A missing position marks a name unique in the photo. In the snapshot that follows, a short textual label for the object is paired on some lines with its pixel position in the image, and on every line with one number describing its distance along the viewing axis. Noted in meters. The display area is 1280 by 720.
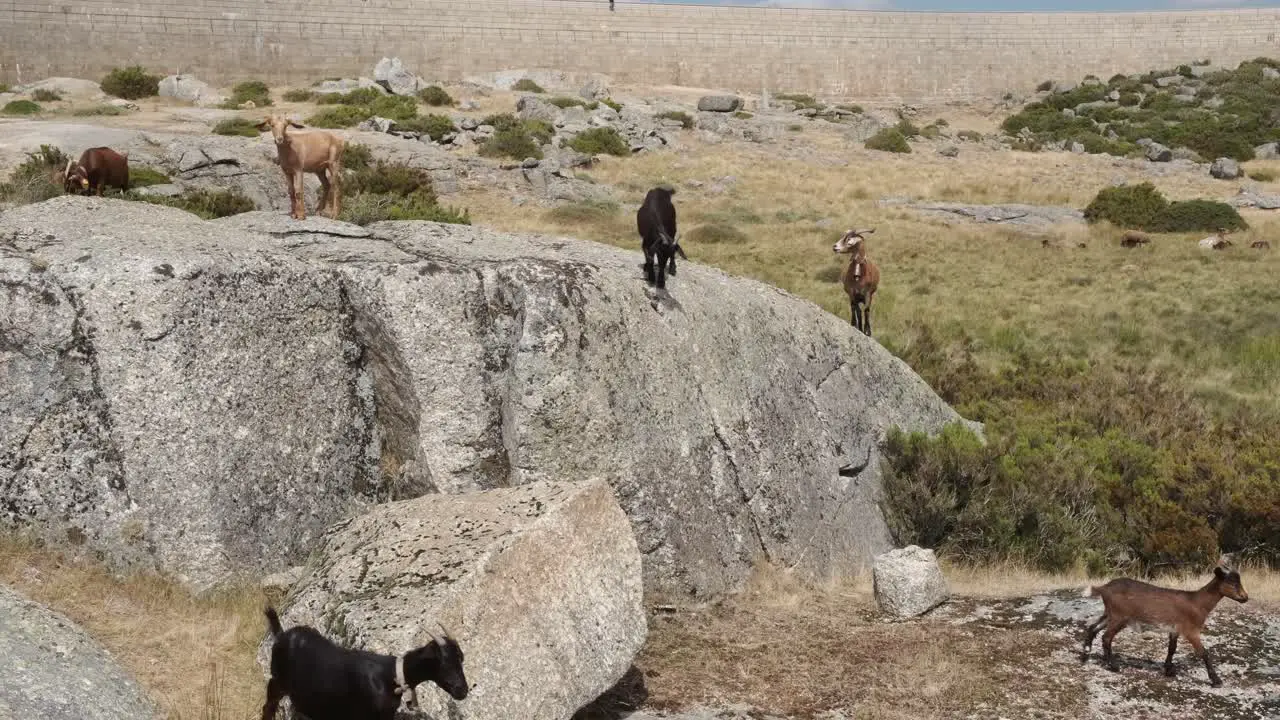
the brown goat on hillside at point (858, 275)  21.00
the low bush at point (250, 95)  59.28
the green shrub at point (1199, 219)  38.94
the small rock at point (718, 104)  67.06
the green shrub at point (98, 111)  49.00
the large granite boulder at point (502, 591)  6.77
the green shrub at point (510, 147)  45.66
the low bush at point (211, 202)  20.52
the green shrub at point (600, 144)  49.56
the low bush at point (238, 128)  42.69
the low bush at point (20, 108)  48.08
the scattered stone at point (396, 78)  65.31
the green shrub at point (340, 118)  50.00
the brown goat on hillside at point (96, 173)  17.00
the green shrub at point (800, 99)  75.69
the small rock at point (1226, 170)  53.50
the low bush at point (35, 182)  15.20
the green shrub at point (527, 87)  70.25
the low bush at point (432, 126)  48.28
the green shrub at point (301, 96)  61.74
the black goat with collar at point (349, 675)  5.95
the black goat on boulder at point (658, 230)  11.25
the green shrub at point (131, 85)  61.16
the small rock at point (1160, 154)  59.94
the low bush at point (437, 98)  60.38
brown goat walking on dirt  8.45
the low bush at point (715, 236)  35.75
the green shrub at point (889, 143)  58.72
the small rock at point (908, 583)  10.38
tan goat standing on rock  14.77
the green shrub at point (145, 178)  26.78
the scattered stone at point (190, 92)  60.62
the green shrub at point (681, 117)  60.22
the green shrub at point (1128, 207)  39.34
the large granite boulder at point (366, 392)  8.59
